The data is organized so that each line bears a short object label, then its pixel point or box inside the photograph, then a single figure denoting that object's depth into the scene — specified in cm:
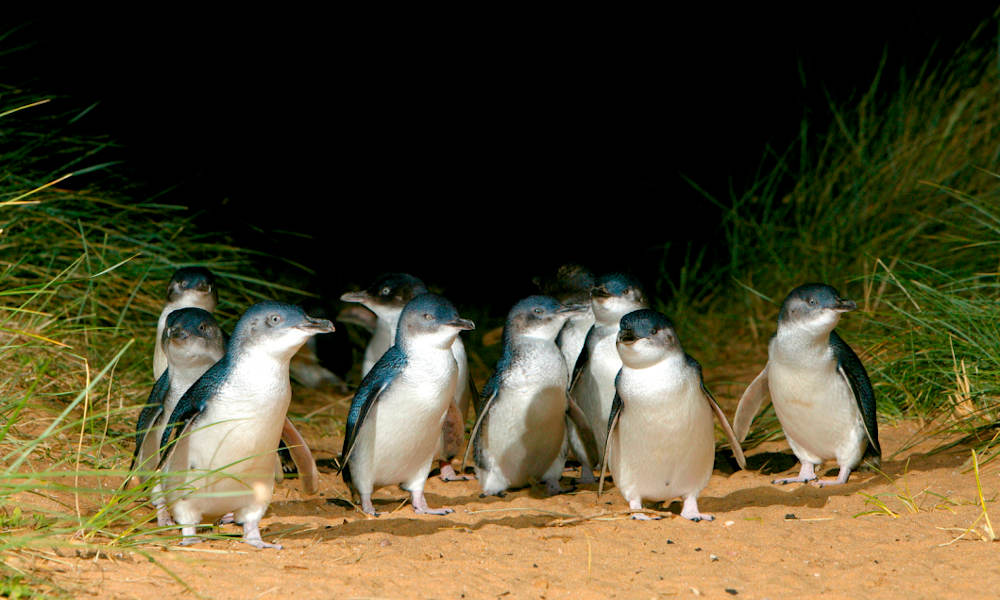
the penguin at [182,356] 937
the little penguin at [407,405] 970
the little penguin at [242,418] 823
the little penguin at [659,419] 899
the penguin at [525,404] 1042
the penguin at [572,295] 1234
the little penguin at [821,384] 990
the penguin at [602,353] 1101
